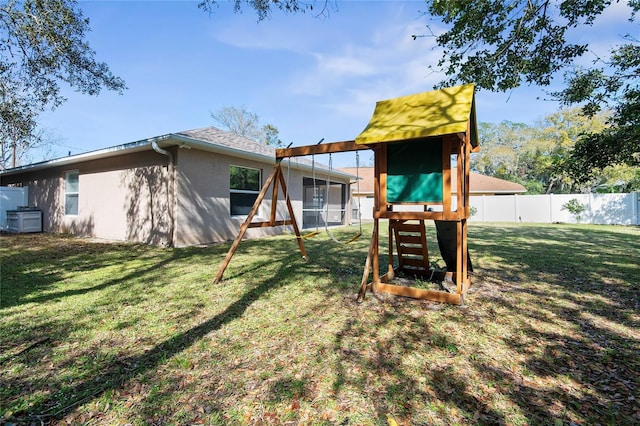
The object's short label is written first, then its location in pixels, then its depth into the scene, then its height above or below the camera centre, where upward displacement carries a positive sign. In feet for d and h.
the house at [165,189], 26.40 +2.68
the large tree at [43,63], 19.56 +11.57
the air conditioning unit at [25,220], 38.24 -0.47
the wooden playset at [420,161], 11.96 +2.25
